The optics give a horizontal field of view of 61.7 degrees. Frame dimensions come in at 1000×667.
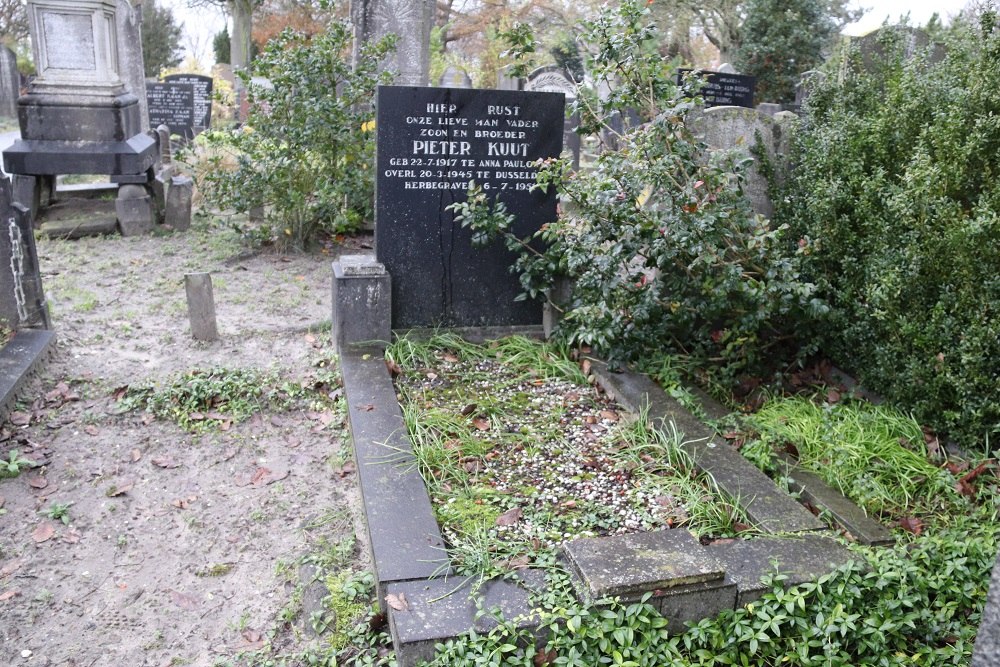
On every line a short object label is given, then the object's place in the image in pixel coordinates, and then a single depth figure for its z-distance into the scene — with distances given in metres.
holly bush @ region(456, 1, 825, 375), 4.57
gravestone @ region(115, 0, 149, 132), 11.59
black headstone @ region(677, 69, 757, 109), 12.70
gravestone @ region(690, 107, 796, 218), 5.20
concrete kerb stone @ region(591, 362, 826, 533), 3.44
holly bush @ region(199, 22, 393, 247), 7.88
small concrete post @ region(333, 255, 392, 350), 5.36
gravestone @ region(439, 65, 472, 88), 14.50
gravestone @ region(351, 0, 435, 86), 9.32
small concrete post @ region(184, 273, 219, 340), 5.82
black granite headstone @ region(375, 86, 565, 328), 5.35
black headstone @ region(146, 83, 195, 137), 16.31
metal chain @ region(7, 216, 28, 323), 5.35
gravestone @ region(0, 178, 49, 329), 5.30
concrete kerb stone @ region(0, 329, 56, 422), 4.76
